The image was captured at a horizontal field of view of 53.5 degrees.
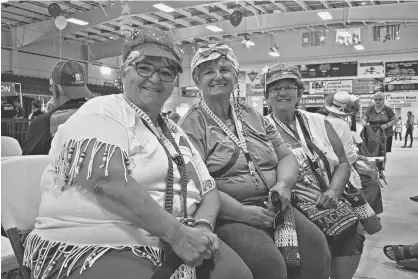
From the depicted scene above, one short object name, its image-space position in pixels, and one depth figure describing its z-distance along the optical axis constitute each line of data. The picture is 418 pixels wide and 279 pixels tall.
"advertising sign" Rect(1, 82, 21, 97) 8.46
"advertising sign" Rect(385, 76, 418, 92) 15.77
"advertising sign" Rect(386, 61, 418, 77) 15.65
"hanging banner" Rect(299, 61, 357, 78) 16.69
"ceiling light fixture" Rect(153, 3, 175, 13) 11.19
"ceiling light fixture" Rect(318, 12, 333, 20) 12.14
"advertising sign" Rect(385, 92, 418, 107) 15.98
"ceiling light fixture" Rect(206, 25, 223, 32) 14.19
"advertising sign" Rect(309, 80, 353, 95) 16.84
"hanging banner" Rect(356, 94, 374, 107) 16.52
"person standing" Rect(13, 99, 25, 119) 8.41
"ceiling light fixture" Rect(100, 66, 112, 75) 19.10
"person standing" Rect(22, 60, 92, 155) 2.43
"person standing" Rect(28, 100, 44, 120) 7.92
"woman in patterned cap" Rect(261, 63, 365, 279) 2.01
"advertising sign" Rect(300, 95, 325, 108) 17.00
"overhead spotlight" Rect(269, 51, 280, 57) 17.59
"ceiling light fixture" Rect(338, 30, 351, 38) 13.16
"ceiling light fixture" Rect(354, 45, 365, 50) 16.23
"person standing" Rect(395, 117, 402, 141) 16.50
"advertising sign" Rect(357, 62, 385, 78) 16.17
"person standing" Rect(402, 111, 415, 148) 15.16
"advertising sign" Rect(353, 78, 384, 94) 16.28
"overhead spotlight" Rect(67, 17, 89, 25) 13.06
